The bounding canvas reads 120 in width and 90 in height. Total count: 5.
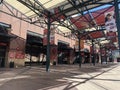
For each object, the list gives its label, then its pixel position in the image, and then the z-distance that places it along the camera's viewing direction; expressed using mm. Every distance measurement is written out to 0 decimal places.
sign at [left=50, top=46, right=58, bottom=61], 17407
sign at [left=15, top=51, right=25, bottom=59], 12951
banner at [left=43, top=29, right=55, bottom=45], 10260
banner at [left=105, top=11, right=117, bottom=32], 5858
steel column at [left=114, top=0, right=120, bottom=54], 5848
